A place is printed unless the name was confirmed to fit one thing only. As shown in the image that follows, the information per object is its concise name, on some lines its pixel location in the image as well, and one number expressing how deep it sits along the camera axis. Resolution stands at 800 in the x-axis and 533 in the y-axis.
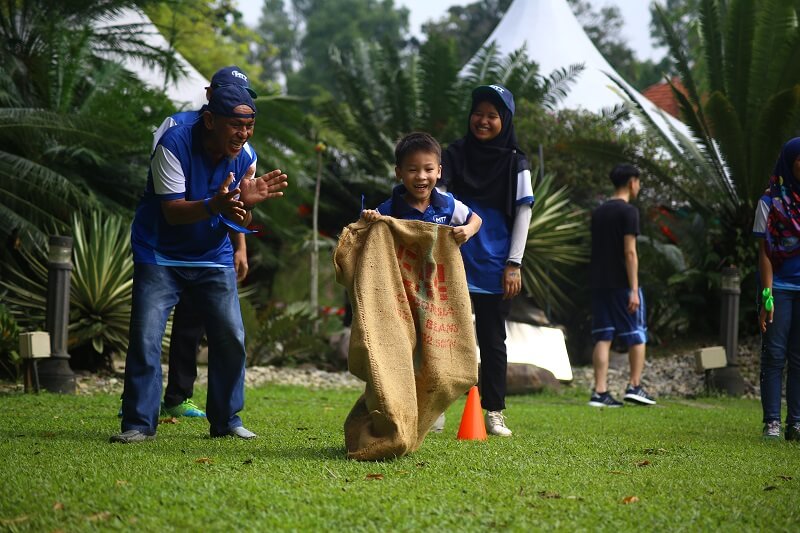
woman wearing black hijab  6.47
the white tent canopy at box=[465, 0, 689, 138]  21.45
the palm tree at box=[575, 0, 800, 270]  13.75
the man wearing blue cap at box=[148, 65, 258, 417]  6.61
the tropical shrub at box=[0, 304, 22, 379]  9.58
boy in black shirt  9.71
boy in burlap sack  4.86
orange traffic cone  6.04
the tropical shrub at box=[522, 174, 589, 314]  14.94
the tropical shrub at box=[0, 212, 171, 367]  10.70
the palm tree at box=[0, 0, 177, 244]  11.24
